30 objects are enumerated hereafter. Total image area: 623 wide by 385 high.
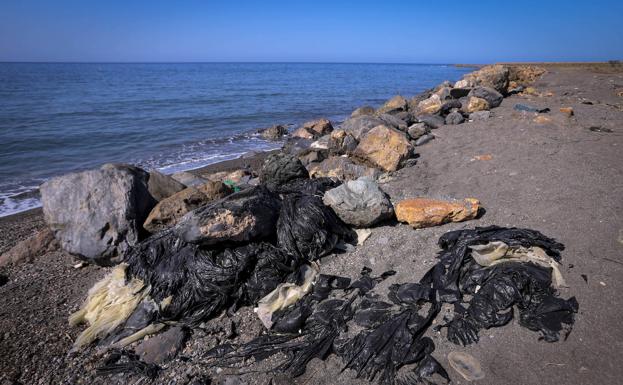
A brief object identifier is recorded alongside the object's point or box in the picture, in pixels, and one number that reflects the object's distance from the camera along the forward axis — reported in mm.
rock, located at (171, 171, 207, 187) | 5707
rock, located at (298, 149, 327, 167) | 6785
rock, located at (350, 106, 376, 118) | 12141
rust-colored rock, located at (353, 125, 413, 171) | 5781
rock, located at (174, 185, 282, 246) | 3158
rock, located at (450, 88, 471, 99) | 11969
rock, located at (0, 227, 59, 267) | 4164
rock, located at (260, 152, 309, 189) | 5348
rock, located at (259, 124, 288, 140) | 12133
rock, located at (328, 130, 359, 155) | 7020
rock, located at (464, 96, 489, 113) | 9727
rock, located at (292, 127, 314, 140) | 10447
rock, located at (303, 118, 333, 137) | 10844
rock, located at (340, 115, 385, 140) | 7590
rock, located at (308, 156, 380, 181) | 5657
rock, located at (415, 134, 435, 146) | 7286
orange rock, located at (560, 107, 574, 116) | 8147
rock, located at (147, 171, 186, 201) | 4828
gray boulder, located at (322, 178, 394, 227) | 3832
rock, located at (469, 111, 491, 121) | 8882
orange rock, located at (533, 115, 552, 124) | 7518
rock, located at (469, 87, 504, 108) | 10453
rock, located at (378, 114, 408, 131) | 8087
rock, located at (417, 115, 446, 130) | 8695
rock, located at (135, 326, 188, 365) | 2688
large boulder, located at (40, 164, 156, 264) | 3869
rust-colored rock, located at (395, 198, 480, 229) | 3760
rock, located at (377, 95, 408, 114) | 11224
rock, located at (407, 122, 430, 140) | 7664
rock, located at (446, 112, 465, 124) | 8750
